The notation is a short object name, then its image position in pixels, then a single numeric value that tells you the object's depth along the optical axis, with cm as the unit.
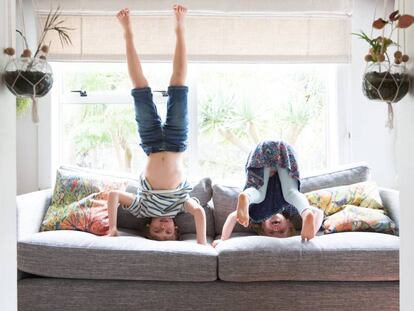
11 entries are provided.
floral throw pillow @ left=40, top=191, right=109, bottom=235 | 310
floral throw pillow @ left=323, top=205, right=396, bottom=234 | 298
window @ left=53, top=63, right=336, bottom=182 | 397
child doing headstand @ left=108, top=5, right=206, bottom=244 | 314
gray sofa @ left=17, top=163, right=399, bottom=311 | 262
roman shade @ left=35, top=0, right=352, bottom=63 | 377
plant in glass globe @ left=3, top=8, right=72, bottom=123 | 181
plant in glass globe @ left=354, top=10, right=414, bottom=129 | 176
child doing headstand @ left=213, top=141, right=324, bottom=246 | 310
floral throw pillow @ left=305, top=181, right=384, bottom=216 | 316
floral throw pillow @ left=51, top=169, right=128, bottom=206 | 329
